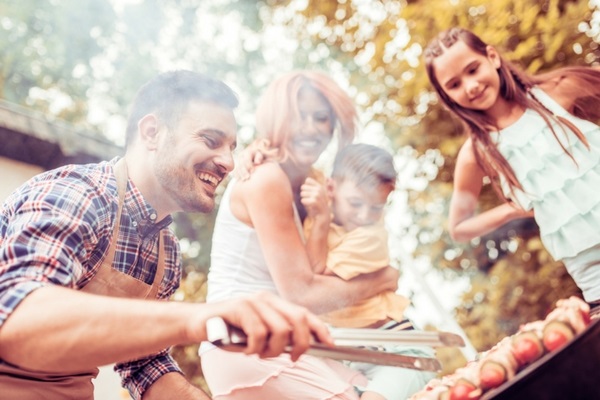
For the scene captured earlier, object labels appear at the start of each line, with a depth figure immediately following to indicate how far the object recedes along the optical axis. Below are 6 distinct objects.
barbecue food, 0.80
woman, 1.35
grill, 0.69
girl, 1.65
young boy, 1.50
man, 0.73
